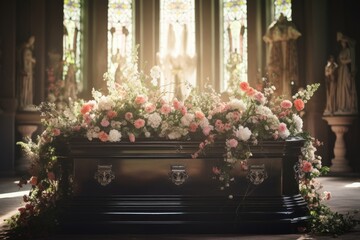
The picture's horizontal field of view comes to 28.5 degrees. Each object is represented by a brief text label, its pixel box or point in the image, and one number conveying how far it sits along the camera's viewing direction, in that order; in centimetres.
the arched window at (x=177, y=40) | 1678
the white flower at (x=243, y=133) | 562
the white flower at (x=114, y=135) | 569
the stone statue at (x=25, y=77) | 1325
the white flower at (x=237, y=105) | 586
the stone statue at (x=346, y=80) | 1312
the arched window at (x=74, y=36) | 1602
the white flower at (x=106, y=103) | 589
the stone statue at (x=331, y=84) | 1330
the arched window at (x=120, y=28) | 1672
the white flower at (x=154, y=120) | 577
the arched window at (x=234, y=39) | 1658
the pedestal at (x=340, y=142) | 1314
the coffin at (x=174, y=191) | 562
